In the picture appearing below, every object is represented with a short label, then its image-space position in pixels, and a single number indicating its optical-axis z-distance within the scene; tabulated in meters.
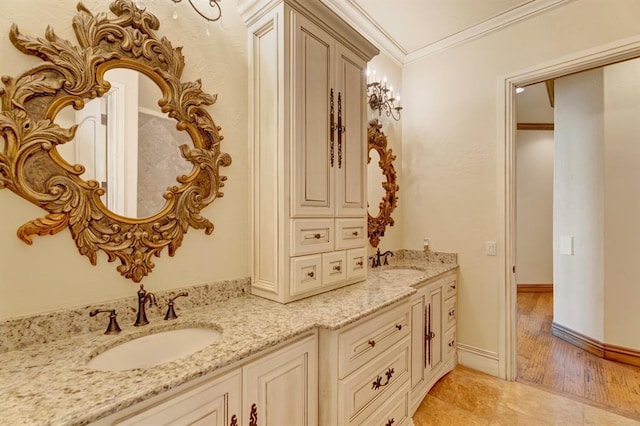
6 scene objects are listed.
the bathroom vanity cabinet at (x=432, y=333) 2.04
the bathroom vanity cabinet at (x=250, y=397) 0.85
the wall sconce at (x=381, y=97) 2.58
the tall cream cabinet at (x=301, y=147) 1.56
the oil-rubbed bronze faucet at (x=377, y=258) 2.59
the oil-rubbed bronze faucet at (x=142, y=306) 1.25
